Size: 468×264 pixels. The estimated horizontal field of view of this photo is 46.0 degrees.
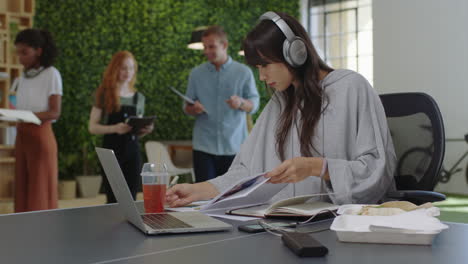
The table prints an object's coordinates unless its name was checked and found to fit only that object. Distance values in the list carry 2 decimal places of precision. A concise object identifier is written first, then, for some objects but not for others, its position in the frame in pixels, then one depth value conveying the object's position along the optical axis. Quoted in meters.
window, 7.78
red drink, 1.40
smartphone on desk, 1.09
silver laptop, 1.09
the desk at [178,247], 0.87
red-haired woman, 3.68
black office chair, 1.80
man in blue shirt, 3.78
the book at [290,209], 1.22
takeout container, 0.94
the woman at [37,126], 3.56
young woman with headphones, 1.58
